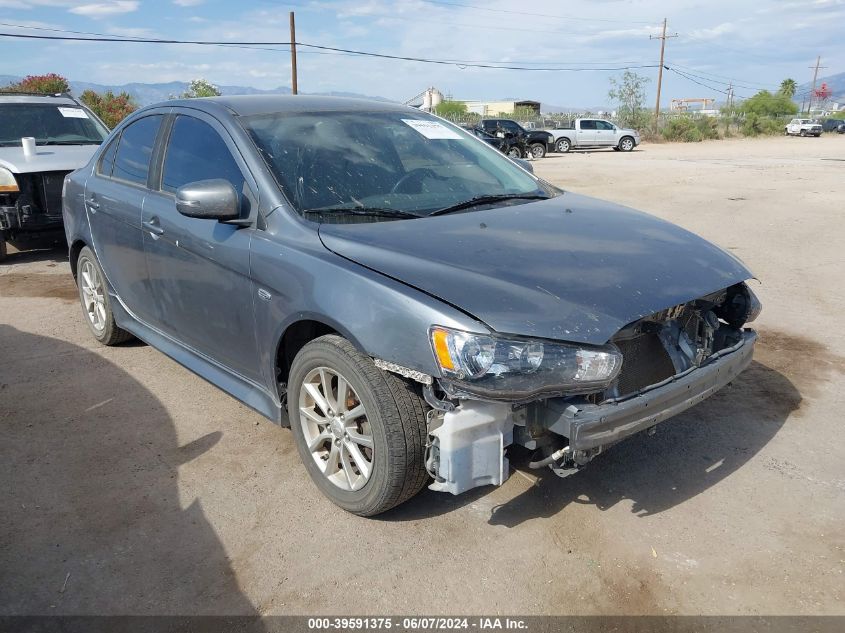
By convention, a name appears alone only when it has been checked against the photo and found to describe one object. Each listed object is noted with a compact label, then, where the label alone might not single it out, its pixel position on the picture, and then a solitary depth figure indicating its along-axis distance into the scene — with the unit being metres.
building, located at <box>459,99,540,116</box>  95.05
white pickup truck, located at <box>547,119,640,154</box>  33.78
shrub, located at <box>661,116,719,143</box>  44.16
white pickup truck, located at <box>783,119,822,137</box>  51.50
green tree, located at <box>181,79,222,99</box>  40.45
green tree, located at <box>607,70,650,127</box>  50.06
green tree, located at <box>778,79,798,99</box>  78.29
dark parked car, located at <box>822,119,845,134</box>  57.50
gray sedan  2.56
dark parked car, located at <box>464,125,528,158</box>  26.90
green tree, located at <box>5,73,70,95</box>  25.97
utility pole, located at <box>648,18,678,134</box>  46.67
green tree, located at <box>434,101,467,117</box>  66.60
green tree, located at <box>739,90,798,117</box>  67.00
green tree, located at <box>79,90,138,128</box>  23.81
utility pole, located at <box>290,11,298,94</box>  31.61
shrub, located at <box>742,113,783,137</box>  51.09
